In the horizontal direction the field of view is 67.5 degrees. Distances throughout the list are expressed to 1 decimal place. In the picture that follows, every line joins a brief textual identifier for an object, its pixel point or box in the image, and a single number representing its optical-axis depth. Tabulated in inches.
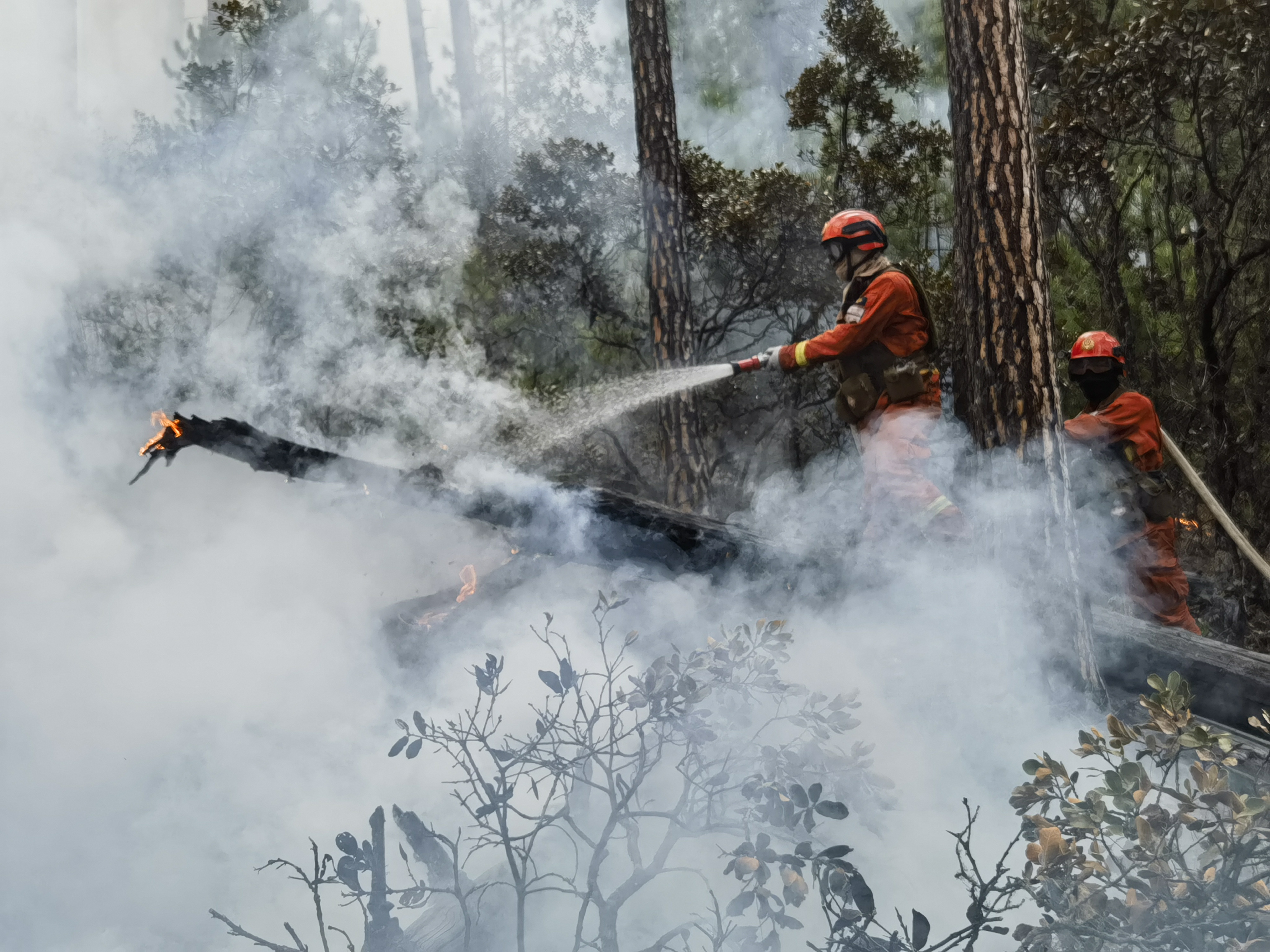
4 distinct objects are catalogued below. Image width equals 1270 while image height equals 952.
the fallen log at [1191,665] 135.5
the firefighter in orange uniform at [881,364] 166.9
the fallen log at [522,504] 163.0
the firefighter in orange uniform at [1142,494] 183.9
